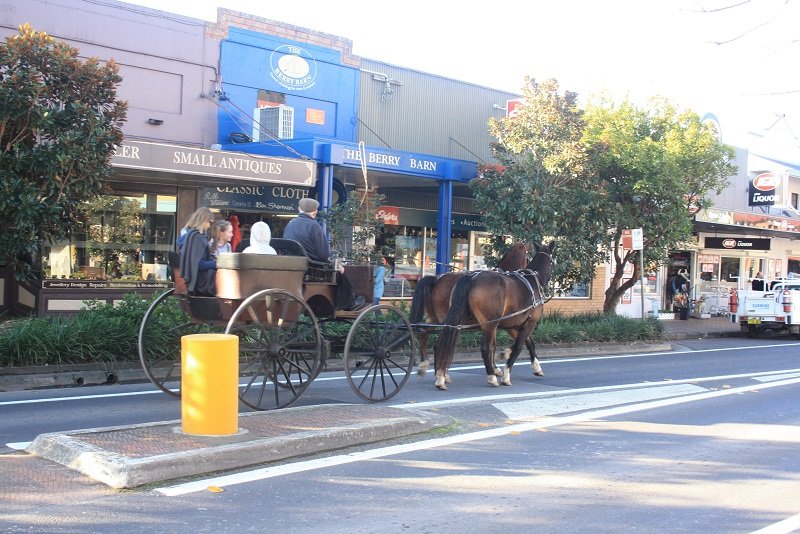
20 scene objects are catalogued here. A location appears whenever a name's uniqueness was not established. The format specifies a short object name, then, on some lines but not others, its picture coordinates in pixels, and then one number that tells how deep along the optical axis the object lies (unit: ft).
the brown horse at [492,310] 34.94
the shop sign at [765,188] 102.12
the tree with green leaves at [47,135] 37.40
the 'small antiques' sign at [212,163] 46.93
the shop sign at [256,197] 59.67
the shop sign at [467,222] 76.84
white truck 76.95
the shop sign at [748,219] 87.04
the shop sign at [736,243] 99.86
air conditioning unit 59.77
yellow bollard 21.69
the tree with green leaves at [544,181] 58.08
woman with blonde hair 26.68
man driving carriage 29.50
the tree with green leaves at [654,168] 64.23
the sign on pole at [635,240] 62.85
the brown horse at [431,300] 36.55
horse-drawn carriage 26.14
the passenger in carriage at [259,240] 27.68
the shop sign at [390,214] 71.26
